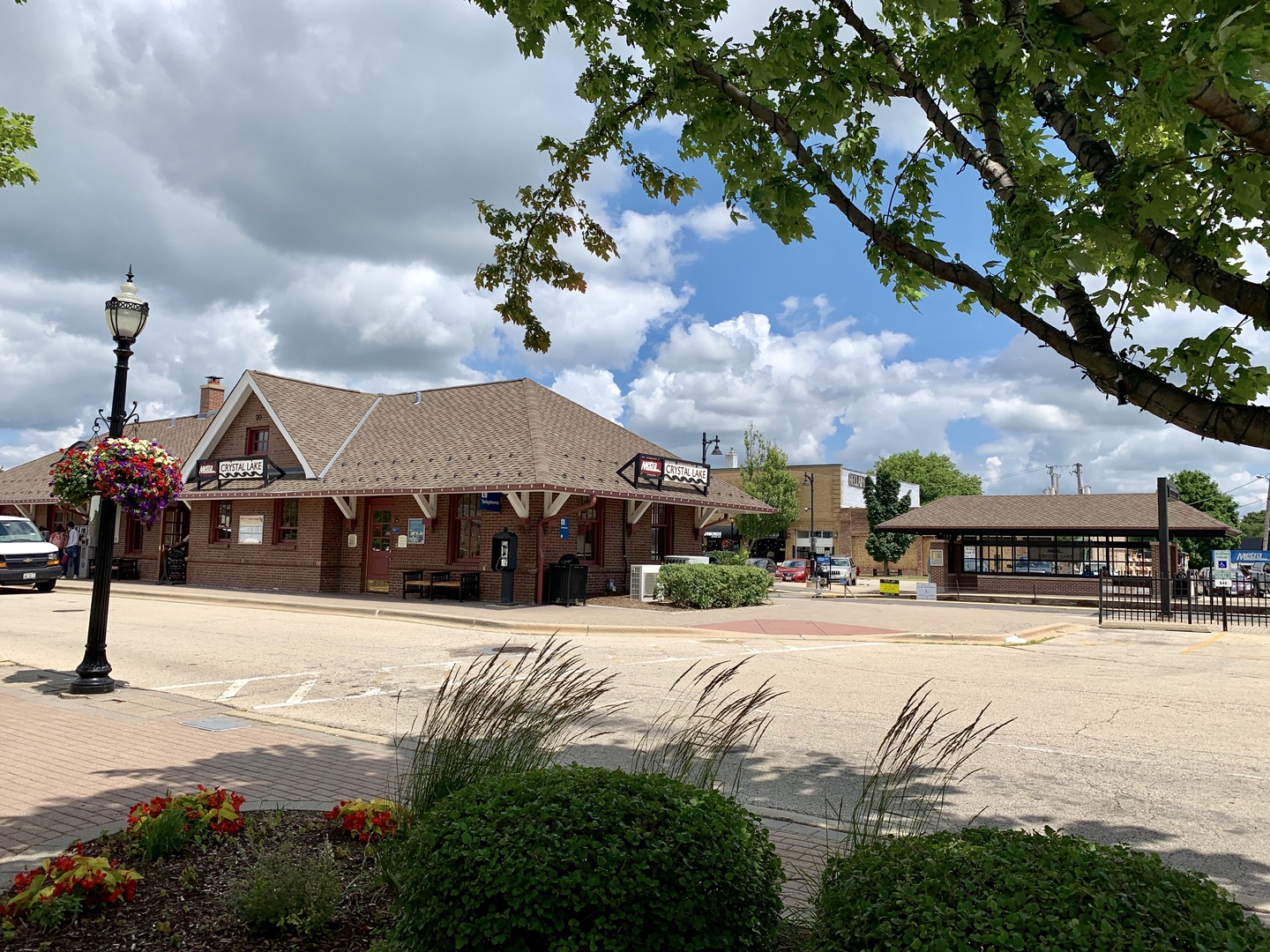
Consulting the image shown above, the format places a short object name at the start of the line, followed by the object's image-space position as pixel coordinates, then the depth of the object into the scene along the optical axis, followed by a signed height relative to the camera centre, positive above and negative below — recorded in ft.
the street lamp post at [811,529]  221.23 +4.89
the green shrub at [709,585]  74.18 -3.20
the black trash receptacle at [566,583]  72.59 -3.02
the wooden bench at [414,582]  79.41 -3.42
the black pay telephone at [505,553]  73.15 -0.69
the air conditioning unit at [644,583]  76.48 -3.06
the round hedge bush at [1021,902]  7.34 -3.06
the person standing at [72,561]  107.14 -2.77
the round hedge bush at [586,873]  9.26 -3.49
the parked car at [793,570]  171.12 -4.15
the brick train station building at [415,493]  76.74 +4.54
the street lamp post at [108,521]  31.94 +0.62
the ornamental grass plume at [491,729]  13.84 -2.90
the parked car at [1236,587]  83.41 -3.24
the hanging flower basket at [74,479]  33.91 +2.19
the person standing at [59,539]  116.18 -0.20
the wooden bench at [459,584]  75.87 -3.50
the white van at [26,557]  80.48 -1.84
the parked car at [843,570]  152.25 -3.64
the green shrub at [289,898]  11.57 -4.64
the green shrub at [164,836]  14.02 -4.64
